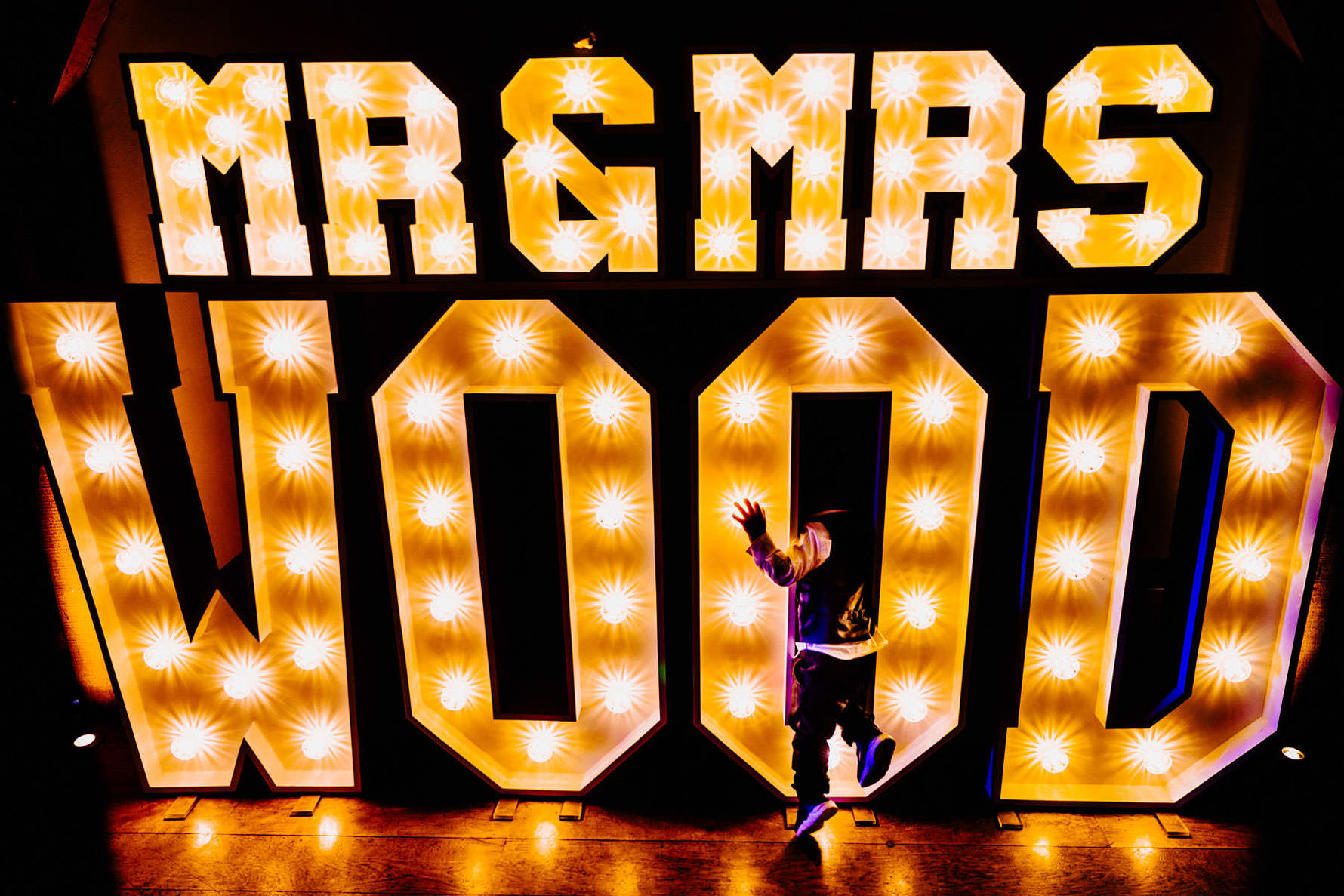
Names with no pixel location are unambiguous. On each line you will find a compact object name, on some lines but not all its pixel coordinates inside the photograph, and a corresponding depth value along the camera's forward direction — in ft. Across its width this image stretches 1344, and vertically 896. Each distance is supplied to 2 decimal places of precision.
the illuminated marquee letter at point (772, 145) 7.67
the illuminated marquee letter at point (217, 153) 7.89
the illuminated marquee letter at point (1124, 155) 7.64
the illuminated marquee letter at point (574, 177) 7.85
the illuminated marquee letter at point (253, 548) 8.77
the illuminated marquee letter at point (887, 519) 8.50
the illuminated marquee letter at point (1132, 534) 8.39
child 8.15
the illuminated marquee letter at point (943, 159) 7.61
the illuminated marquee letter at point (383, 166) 7.90
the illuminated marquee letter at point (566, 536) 8.68
